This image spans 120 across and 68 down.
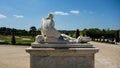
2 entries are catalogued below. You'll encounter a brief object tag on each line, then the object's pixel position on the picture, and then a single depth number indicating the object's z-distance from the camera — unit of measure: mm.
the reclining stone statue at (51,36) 3388
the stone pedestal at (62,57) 3266
